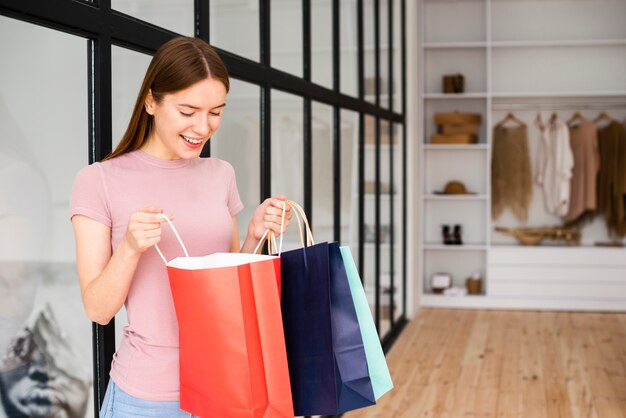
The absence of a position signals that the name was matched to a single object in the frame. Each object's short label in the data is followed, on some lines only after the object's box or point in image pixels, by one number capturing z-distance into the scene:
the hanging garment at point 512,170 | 6.29
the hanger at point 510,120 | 6.39
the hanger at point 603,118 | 6.24
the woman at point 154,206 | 1.22
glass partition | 1.34
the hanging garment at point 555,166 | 6.07
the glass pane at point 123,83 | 1.65
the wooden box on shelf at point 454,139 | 6.18
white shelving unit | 6.06
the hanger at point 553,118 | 6.26
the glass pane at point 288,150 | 2.67
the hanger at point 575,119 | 6.24
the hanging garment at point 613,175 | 6.06
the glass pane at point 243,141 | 2.25
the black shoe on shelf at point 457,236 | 6.30
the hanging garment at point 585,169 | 6.06
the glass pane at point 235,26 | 2.16
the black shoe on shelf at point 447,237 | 6.34
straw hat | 6.26
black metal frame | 1.47
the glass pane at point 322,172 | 3.17
